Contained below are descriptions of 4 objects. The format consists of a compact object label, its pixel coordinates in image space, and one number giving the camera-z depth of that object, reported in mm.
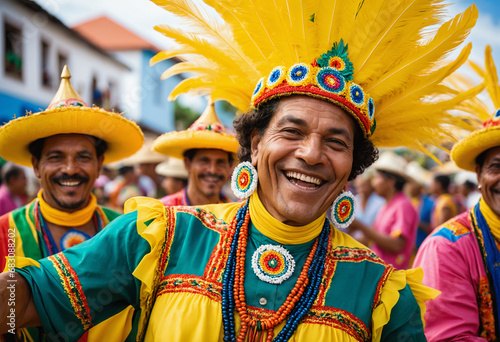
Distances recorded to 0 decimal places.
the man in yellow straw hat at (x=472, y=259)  2801
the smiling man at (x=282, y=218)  2066
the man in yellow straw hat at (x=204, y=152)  4840
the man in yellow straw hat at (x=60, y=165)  3363
